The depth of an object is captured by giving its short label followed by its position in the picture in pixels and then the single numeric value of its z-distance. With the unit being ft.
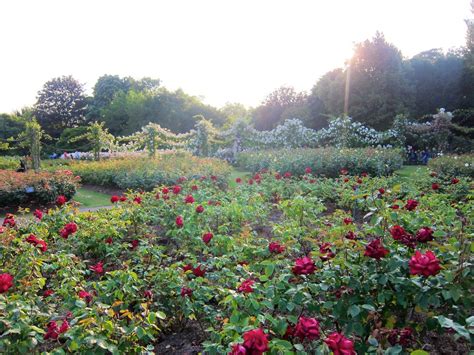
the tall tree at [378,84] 82.74
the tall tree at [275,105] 110.32
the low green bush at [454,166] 33.90
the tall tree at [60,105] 140.01
